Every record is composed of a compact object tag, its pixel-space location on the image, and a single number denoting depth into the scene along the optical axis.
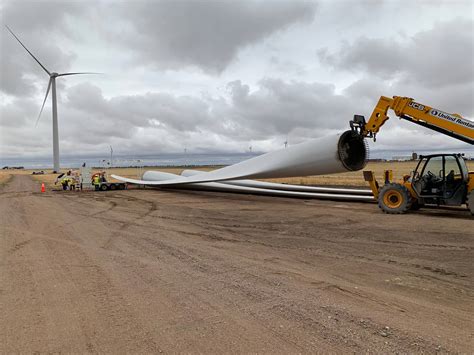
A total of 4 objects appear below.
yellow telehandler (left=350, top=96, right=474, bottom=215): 10.15
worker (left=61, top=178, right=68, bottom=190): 24.32
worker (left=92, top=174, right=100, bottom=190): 23.47
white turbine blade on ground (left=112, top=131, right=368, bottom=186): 13.48
